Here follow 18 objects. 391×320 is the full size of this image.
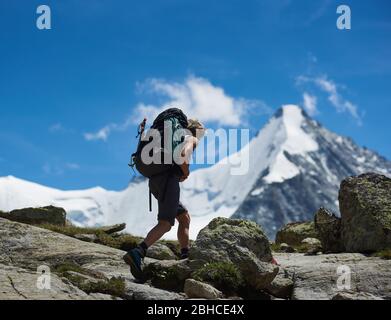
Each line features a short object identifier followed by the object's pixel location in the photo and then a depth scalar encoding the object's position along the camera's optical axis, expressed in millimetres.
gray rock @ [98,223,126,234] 22016
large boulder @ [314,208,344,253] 18500
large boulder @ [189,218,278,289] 13281
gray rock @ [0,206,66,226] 23219
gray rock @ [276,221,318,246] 24469
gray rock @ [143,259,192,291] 13297
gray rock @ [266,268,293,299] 13398
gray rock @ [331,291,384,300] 11438
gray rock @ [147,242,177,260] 17266
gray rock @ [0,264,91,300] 10680
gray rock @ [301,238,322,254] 19072
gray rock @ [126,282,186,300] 11797
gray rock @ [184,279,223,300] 11805
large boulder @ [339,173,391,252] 16672
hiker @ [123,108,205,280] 13727
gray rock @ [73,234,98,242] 18906
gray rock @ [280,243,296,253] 20984
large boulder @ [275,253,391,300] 13000
